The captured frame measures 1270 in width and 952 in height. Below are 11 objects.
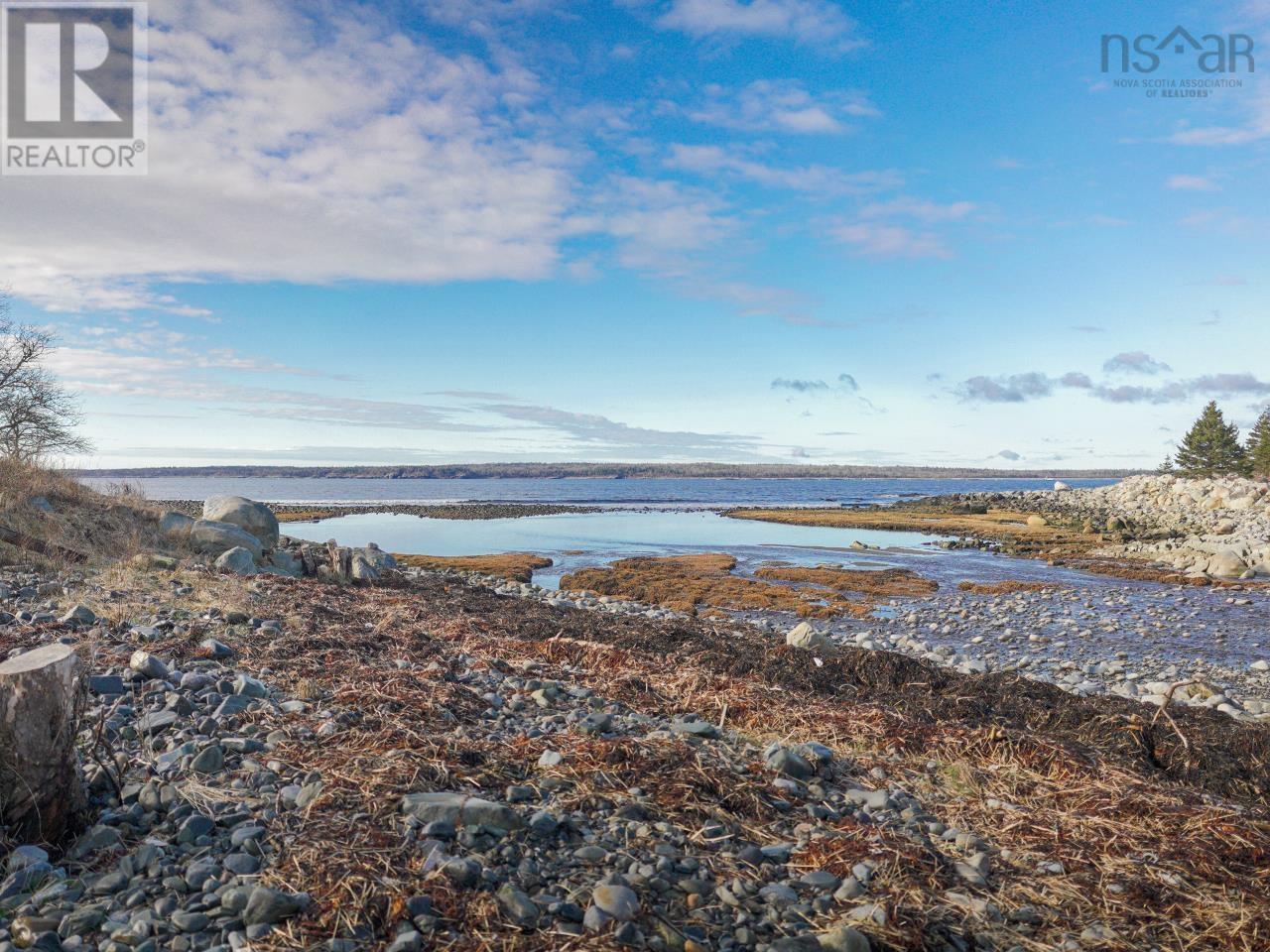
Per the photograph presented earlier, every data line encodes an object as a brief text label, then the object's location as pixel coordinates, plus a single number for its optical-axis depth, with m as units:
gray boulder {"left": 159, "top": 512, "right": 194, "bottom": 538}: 17.67
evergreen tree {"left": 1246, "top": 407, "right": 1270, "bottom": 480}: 69.69
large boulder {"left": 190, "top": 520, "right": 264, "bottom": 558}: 17.78
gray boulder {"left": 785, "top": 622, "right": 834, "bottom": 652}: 11.17
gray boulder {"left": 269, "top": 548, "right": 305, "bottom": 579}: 17.16
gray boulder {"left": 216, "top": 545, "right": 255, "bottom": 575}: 15.46
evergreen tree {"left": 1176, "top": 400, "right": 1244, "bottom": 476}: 73.19
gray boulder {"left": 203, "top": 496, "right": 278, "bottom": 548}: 19.88
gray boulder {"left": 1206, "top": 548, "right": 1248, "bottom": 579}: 24.09
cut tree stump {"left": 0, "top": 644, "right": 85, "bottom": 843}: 3.78
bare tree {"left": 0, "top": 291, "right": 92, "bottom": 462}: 25.84
